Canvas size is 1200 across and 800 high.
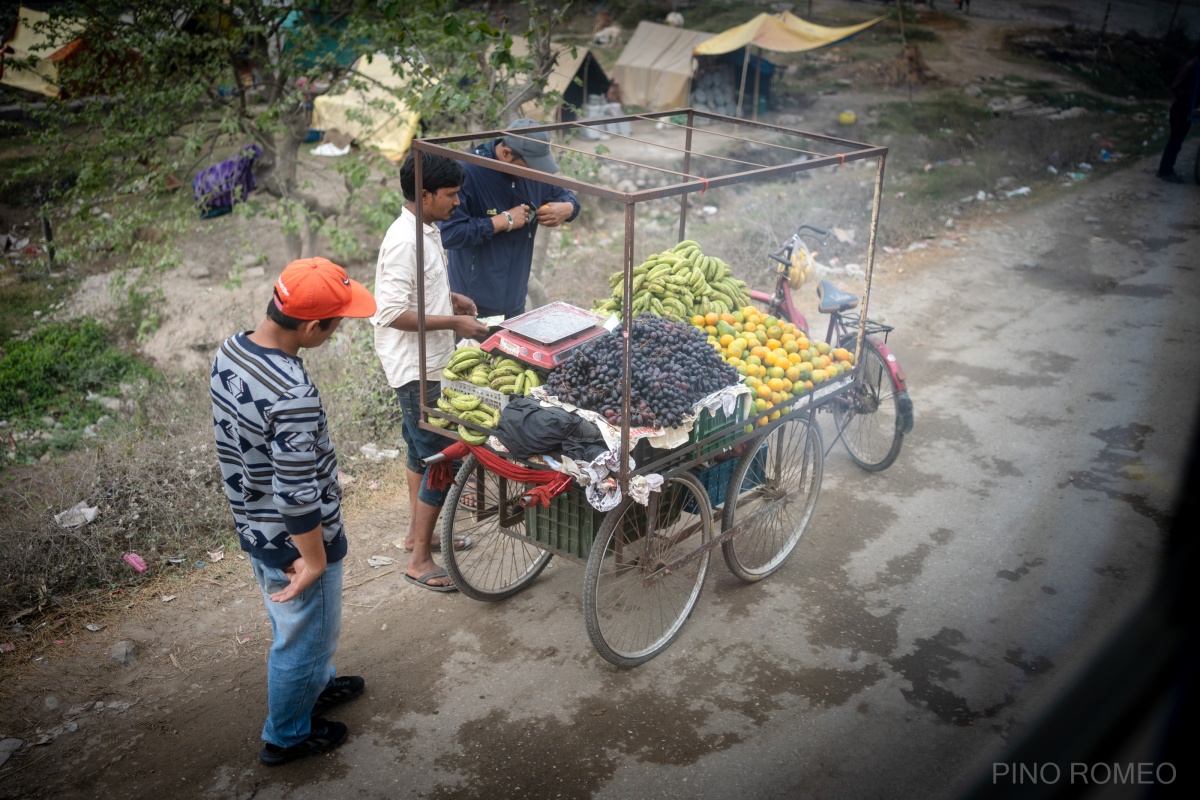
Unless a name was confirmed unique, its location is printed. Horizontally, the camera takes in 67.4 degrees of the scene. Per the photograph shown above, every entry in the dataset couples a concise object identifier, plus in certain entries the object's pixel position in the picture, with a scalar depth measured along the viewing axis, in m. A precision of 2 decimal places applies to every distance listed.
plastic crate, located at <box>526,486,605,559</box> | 4.00
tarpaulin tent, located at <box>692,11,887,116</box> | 17.97
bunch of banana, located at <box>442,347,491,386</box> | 4.14
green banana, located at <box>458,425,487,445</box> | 3.99
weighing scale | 4.00
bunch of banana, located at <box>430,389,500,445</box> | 3.99
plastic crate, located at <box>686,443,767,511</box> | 4.42
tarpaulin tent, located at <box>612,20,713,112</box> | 19.66
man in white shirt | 4.22
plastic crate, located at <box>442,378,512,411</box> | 3.98
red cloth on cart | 3.73
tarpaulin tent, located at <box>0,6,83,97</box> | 16.61
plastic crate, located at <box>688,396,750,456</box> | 3.99
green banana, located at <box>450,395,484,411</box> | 4.03
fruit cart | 3.83
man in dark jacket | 4.63
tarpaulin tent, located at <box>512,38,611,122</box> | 17.72
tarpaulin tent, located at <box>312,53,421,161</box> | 16.36
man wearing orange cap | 2.99
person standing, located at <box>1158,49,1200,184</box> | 11.52
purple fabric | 8.16
